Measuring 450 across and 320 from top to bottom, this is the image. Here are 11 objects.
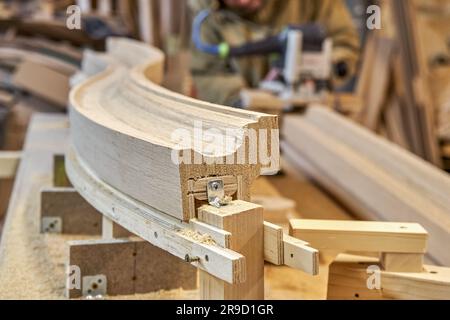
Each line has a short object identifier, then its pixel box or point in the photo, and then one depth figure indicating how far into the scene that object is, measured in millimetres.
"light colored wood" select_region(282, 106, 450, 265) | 2162
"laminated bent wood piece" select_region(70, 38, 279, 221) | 1347
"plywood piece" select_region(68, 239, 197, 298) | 1655
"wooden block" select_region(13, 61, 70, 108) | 3988
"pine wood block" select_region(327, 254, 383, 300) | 1577
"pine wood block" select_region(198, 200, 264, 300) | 1324
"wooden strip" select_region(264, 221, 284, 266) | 1361
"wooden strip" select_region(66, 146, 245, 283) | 1229
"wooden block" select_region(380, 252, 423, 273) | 1553
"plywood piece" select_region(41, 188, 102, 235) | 2035
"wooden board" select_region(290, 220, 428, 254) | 1537
